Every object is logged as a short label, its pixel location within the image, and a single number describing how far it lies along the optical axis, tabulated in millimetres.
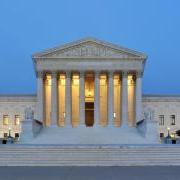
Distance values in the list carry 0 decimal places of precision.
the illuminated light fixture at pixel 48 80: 66688
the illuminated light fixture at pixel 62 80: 66400
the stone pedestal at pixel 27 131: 50128
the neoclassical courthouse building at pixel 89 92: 58250
